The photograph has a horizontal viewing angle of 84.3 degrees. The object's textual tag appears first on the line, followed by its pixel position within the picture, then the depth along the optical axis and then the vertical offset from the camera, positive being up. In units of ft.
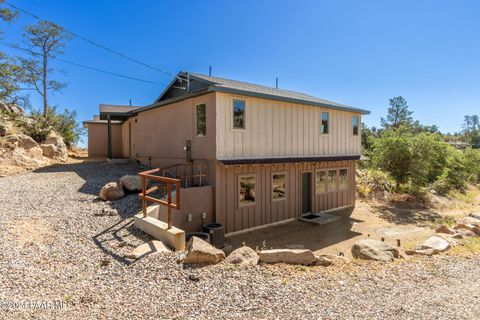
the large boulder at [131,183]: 29.27 -2.94
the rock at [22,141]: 45.30 +2.93
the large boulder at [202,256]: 15.69 -5.92
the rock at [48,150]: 51.94 +1.38
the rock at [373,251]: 18.93 -7.14
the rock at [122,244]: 17.88 -5.95
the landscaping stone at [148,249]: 16.39 -6.01
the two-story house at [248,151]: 27.20 +0.61
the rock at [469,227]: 27.13 -7.74
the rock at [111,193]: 27.14 -3.73
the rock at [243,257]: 15.98 -6.27
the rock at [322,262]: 17.00 -6.86
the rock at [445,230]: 27.45 -7.94
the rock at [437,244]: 20.80 -7.29
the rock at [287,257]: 16.53 -6.33
